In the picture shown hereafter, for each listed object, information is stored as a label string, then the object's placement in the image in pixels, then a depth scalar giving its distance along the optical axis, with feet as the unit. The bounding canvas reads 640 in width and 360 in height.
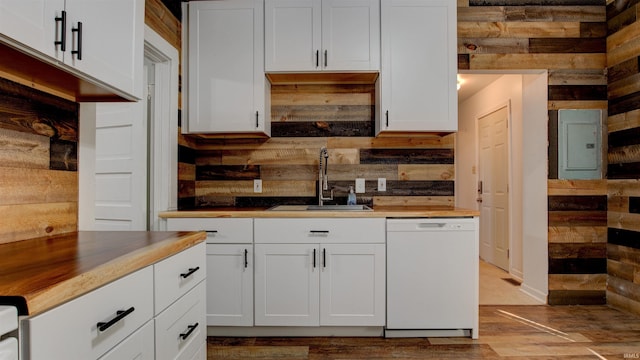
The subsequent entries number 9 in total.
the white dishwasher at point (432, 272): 8.12
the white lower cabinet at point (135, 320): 2.48
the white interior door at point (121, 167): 8.20
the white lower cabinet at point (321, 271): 8.14
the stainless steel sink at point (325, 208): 9.01
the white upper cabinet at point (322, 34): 9.07
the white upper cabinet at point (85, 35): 3.24
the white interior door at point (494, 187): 14.82
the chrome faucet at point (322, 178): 9.81
